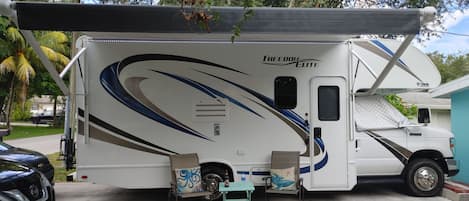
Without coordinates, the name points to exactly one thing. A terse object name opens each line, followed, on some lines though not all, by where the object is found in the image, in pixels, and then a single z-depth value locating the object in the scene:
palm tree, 25.27
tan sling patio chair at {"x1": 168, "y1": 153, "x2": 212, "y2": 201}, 7.56
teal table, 7.28
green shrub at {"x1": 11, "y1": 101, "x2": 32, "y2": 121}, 38.17
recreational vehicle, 7.66
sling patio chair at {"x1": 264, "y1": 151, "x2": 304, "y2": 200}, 7.80
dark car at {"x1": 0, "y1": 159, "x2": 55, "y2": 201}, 4.61
